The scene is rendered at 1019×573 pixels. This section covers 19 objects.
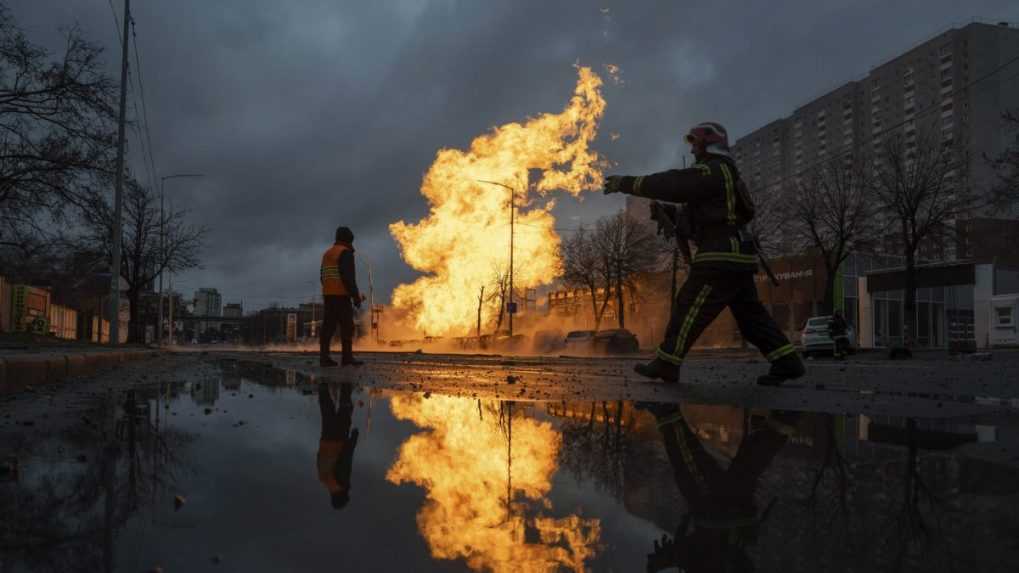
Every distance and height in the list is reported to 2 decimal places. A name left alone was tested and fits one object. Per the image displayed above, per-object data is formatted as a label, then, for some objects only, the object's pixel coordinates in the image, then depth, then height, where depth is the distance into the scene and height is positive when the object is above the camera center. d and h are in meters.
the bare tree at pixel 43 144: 19.39 +4.89
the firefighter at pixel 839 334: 21.11 +0.02
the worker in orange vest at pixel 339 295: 10.83 +0.47
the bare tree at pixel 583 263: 50.81 +4.76
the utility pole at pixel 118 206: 24.11 +4.01
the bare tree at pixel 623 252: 48.34 +5.41
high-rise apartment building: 87.69 +35.86
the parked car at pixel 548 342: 37.56 -0.66
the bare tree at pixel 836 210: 35.59 +6.31
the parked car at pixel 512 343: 39.81 -0.82
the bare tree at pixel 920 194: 32.53 +6.62
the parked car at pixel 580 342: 34.69 -0.60
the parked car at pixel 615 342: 33.72 -0.54
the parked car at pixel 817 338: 27.27 -0.14
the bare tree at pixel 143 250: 40.72 +4.23
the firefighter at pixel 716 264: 6.11 +0.58
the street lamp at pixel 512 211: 42.97 +7.39
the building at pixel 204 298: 191.79 +6.79
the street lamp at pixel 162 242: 43.07 +4.87
